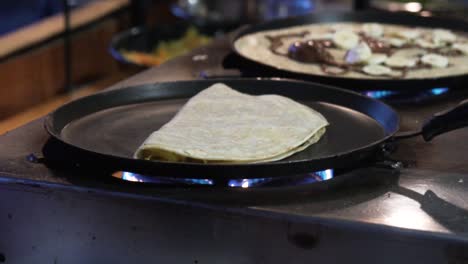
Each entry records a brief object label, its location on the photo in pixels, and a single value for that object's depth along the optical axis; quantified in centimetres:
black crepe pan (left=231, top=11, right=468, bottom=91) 104
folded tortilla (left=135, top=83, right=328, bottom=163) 81
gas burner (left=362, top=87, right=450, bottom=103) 105
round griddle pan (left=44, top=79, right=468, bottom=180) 78
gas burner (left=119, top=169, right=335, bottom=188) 81
